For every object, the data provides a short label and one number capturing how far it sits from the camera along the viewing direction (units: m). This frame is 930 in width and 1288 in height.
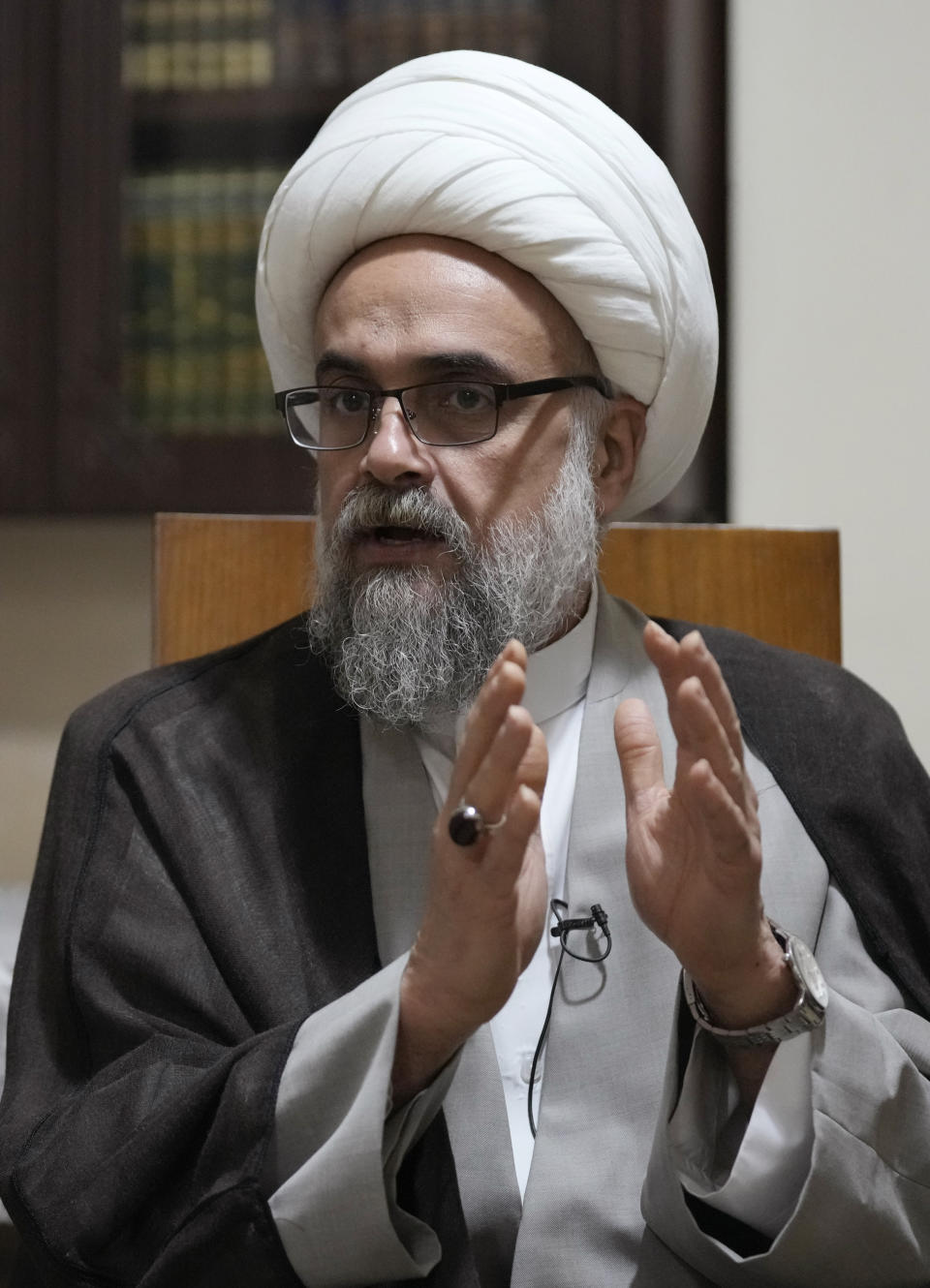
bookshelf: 4.74
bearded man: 4.05
